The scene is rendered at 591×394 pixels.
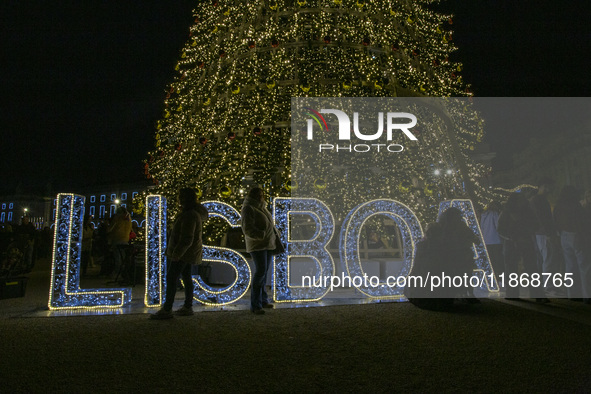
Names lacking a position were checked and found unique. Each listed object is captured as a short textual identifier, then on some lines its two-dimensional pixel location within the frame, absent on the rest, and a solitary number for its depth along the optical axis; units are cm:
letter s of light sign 612
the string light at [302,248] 633
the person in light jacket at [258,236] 569
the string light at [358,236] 655
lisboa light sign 582
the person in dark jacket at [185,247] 551
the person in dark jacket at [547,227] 701
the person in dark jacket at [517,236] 671
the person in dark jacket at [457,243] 612
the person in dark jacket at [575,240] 652
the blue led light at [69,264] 575
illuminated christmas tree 1046
